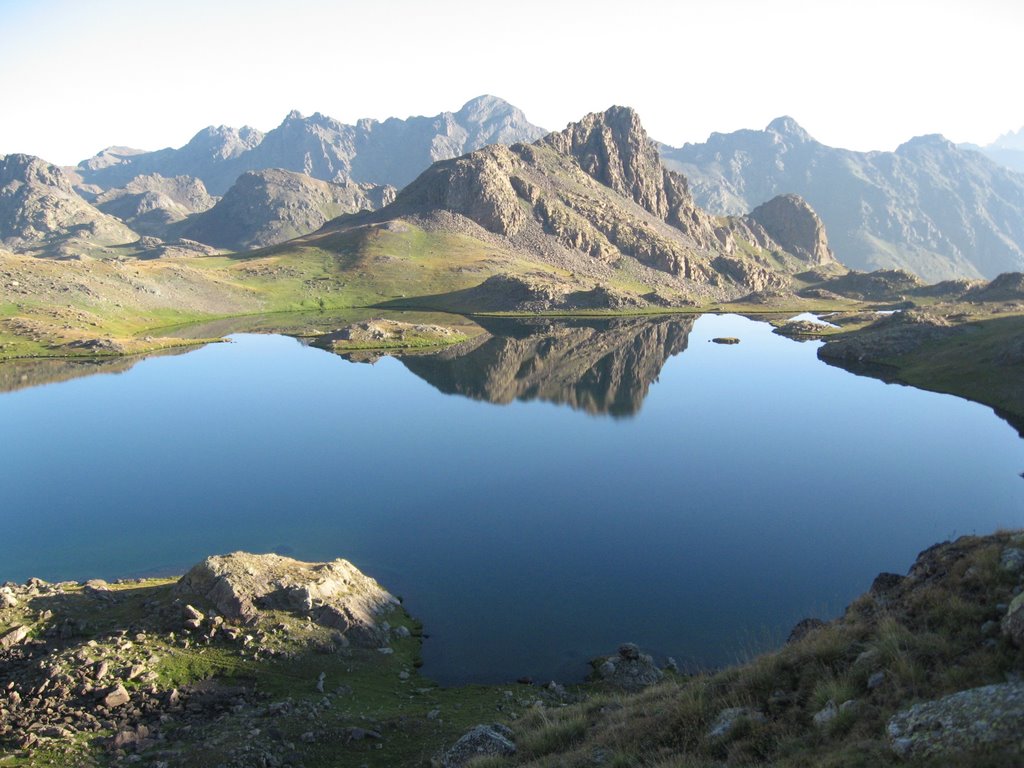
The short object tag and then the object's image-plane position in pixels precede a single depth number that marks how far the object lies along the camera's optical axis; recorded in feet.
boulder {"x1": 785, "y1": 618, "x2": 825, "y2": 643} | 97.39
